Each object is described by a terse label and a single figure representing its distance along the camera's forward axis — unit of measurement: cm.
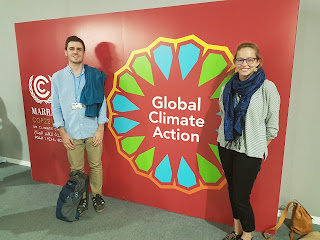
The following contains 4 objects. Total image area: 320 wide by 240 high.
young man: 213
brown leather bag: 199
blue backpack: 218
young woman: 152
